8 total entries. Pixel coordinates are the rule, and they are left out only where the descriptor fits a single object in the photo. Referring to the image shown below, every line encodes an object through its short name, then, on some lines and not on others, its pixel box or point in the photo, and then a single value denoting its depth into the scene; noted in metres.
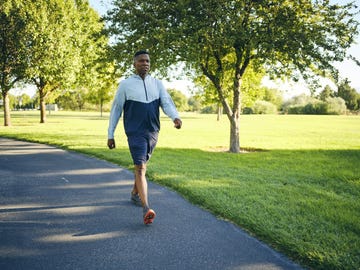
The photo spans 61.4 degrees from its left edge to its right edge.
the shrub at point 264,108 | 90.21
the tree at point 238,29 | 9.41
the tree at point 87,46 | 28.23
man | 4.25
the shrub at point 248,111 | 91.13
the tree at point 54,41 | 21.38
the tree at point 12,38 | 20.73
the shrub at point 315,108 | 79.12
